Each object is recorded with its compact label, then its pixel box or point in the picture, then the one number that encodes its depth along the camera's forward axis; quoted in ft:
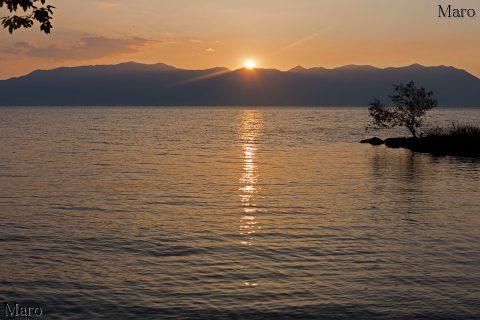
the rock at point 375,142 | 308.15
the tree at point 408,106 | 275.39
